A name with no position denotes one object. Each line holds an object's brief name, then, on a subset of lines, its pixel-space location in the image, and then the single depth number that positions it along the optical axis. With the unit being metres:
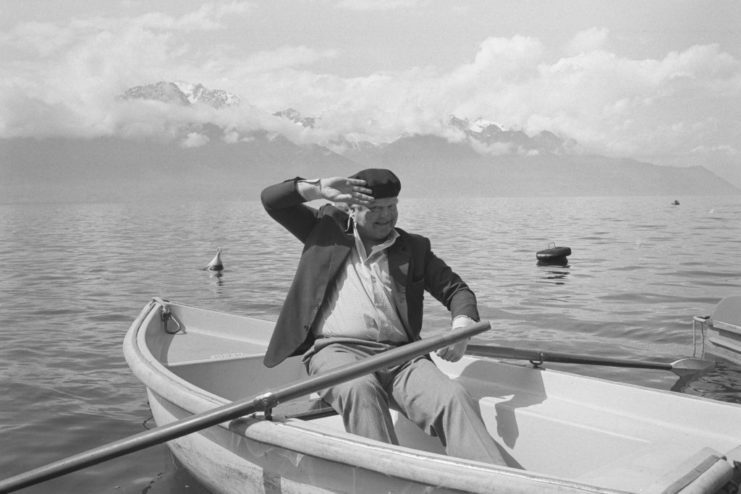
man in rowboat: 4.46
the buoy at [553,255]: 20.89
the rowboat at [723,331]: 7.86
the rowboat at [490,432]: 3.27
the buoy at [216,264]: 19.48
